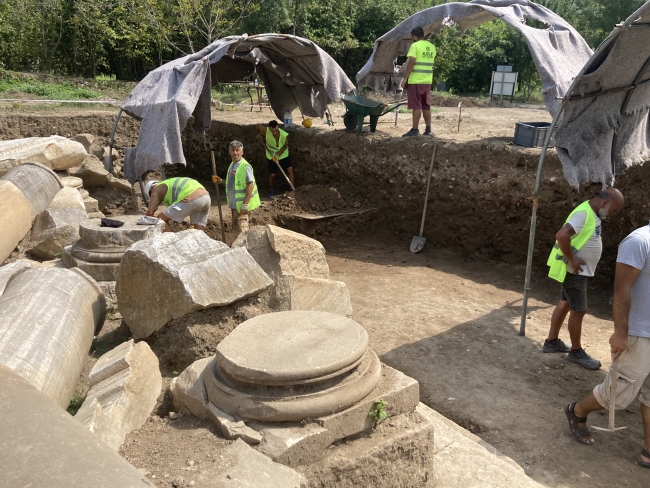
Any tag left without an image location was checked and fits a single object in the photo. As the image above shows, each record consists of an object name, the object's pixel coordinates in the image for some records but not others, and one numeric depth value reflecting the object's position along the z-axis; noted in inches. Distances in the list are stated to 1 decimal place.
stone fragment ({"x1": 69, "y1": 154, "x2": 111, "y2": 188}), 409.1
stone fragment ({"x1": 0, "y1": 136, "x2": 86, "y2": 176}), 355.6
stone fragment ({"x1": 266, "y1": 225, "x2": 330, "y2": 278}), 209.5
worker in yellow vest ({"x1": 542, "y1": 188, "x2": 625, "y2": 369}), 211.3
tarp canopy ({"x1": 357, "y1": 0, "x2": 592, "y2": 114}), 323.9
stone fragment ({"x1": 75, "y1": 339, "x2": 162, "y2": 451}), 128.8
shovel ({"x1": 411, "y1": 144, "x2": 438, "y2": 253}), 380.2
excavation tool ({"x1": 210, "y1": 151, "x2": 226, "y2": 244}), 343.7
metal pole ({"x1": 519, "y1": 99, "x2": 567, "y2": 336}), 233.5
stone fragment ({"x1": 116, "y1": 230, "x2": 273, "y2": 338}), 173.3
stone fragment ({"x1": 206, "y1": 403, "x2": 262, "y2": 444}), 125.9
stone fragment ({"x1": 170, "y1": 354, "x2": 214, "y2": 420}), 141.2
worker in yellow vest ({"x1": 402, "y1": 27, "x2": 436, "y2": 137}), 397.1
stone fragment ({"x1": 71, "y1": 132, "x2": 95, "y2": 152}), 480.4
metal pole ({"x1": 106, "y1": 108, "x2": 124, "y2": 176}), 439.2
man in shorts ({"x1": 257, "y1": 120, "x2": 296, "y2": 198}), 450.9
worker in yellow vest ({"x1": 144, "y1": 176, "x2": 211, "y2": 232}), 287.7
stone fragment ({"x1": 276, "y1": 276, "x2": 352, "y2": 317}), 193.9
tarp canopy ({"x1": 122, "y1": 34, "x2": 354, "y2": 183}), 367.6
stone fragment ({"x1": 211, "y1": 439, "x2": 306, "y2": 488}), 113.3
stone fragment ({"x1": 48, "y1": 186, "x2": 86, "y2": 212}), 319.9
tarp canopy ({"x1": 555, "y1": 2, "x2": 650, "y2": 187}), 226.8
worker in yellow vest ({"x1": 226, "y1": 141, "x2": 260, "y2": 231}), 319.9
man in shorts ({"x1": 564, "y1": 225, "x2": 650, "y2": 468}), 156.5
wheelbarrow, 422.6
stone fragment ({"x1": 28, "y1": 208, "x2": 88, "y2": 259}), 280.5
